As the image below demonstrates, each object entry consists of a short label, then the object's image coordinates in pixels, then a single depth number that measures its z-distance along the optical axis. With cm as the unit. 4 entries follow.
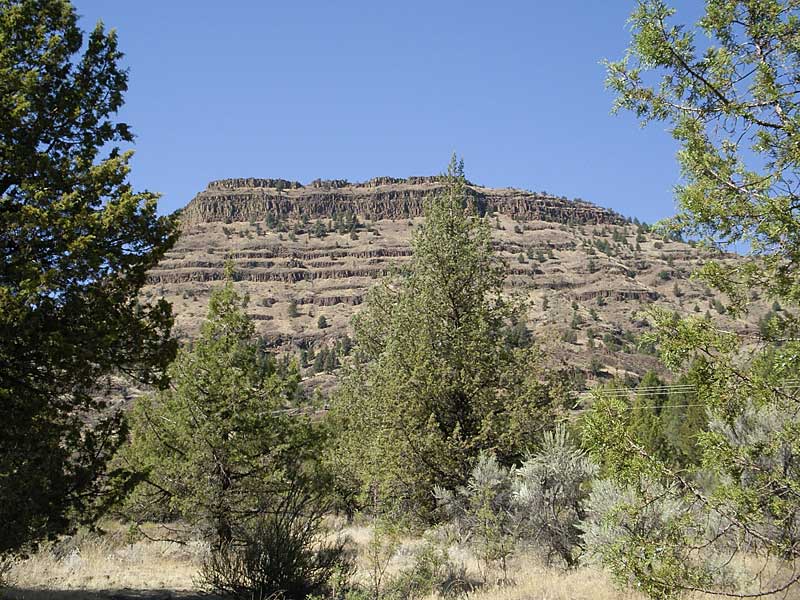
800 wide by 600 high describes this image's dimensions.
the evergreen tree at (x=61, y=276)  888
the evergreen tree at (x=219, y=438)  1586
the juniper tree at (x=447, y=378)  1446
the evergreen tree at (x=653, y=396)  3706
